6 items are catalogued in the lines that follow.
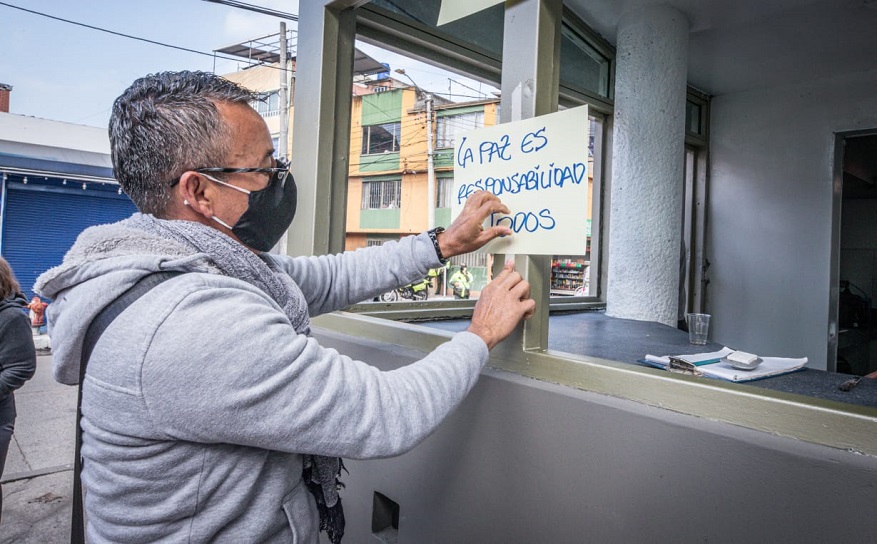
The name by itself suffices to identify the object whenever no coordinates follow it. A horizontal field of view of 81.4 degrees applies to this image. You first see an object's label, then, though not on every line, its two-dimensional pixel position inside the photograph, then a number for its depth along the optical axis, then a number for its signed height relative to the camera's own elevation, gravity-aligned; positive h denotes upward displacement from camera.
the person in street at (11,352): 2.54 -0.48
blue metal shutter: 10.98 +0.89
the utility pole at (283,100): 12.37 +4.15
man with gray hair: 0.80 -0.16
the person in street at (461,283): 17.99 -0.22
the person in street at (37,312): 8.83 -0.93
